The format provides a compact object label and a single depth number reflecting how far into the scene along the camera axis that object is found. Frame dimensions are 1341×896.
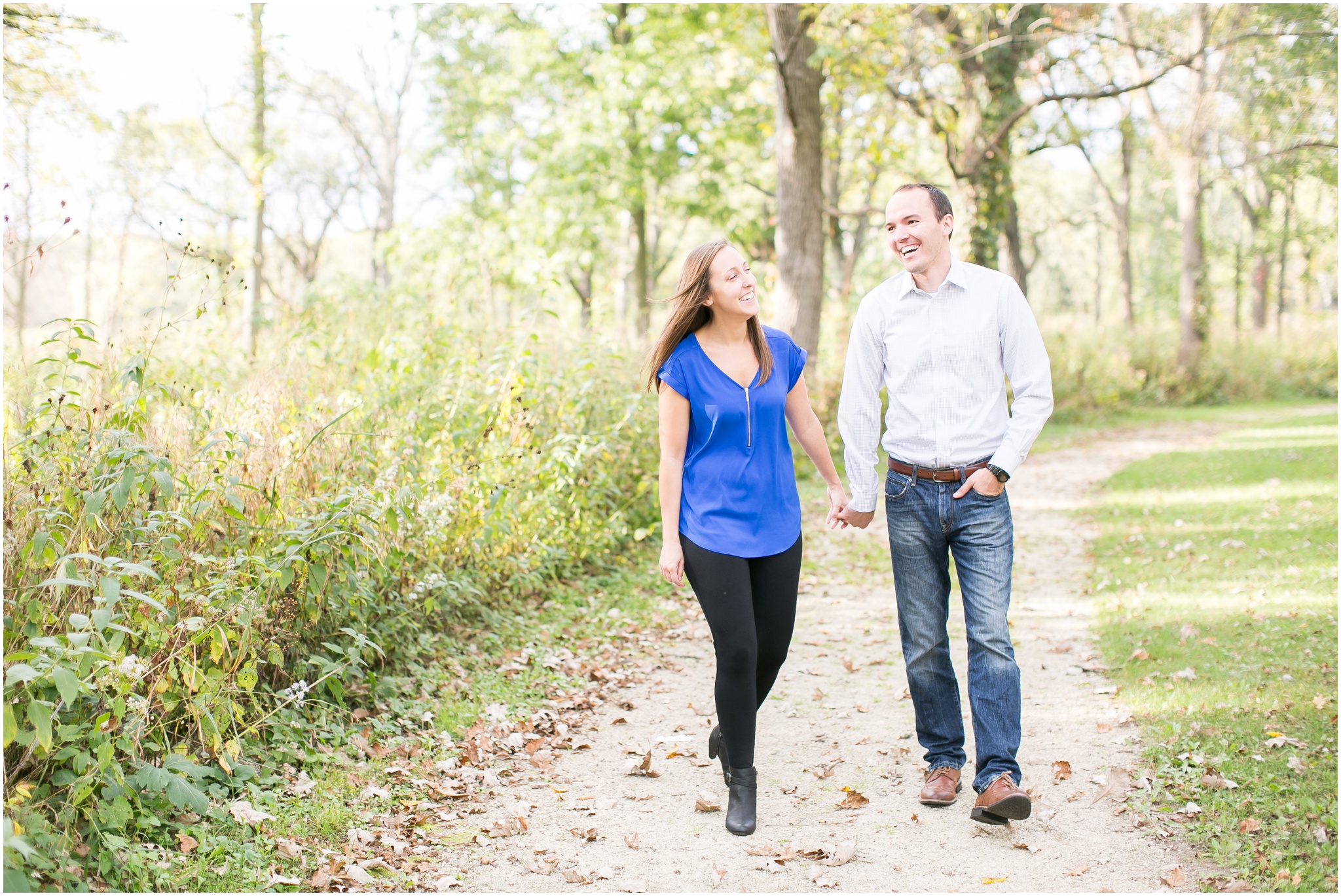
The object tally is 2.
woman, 3.69
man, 3.73
